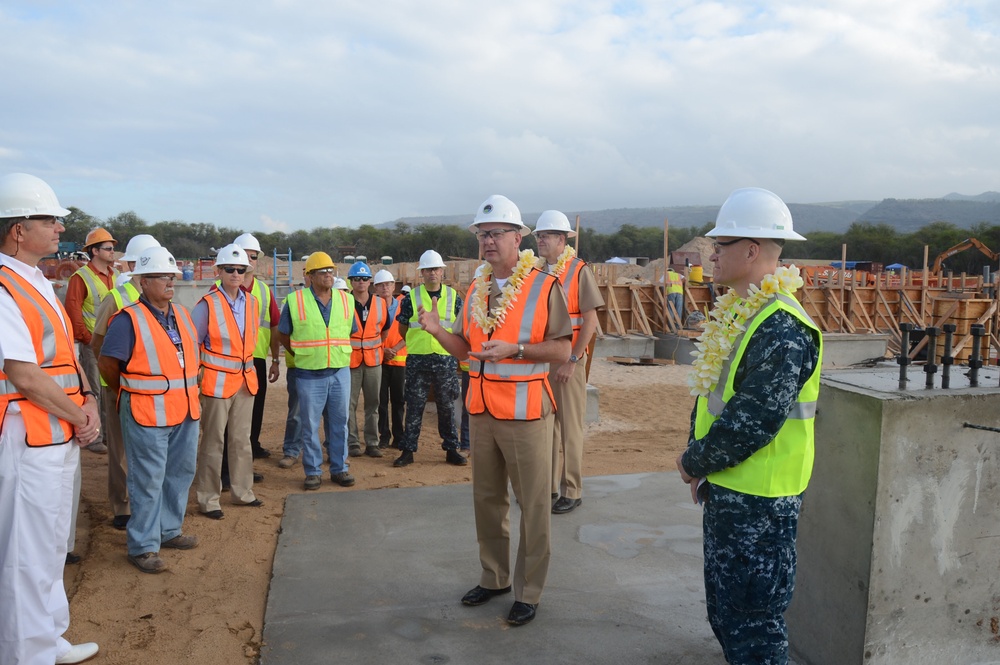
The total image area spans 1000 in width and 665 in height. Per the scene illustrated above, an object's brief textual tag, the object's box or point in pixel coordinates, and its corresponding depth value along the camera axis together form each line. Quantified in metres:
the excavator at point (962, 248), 29.61
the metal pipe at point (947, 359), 3.18
